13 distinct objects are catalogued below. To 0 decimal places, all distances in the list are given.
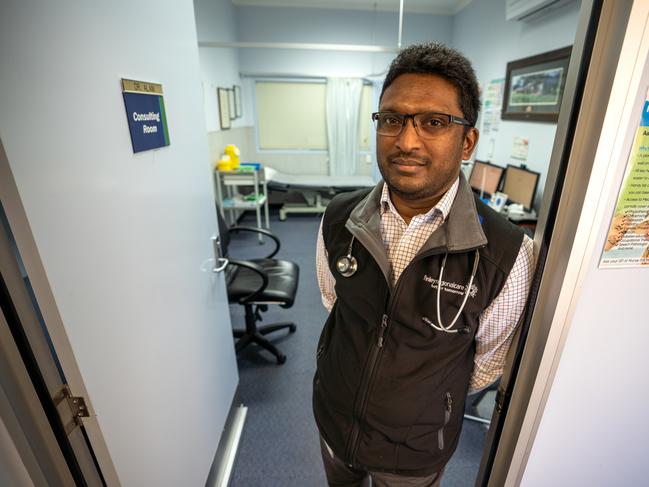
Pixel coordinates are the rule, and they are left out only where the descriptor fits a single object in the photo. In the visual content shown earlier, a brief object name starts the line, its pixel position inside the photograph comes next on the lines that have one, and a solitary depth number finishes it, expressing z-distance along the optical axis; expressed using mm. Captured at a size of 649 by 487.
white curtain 4879
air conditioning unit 2551
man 723
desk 2672
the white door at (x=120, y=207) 539
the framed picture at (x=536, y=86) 2621
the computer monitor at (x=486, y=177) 3355
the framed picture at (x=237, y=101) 4504
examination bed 4711
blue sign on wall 777
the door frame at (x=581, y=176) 504
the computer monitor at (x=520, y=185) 2832
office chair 1902
